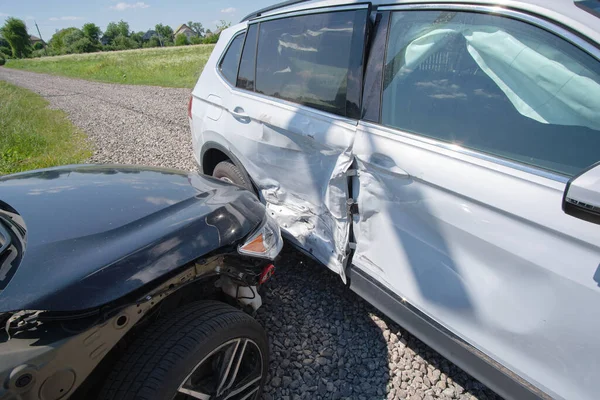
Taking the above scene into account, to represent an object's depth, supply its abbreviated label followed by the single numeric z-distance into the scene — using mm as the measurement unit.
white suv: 1189
